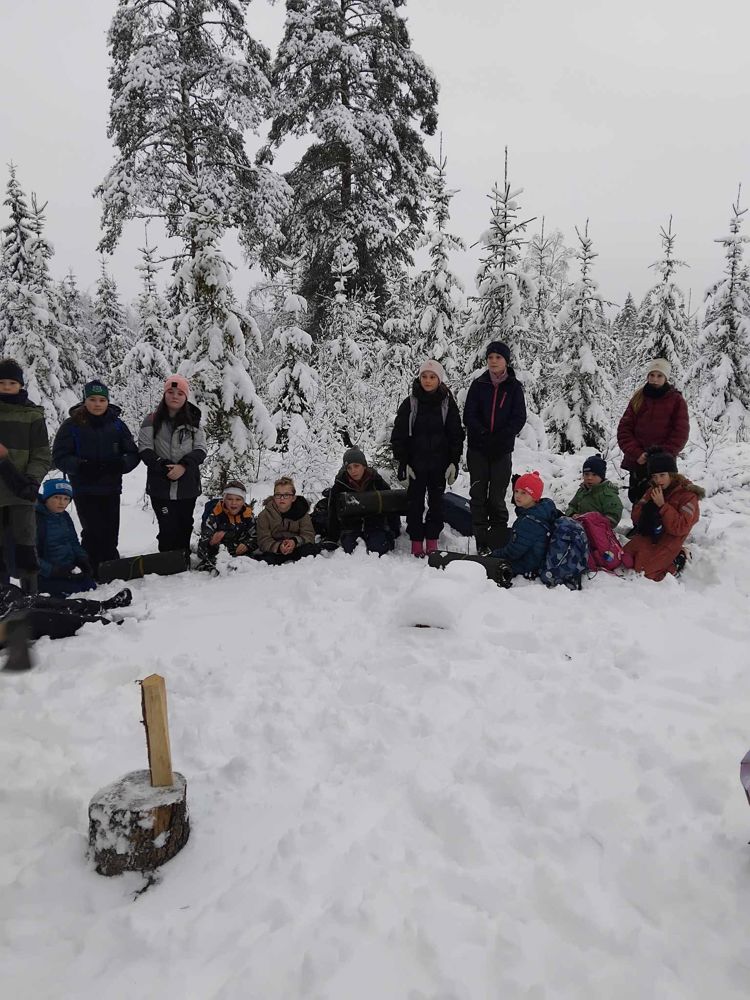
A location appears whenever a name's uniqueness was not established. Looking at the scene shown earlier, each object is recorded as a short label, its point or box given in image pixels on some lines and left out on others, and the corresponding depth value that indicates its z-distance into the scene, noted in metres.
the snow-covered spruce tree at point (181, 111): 11.25
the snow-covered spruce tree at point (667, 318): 17.84
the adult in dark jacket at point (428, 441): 6.68
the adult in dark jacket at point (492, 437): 6.58
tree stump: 2.62
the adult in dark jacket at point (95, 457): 6.21
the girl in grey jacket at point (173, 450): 6.60
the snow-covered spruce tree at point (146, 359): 18.14
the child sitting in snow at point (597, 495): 6.71
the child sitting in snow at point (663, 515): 5.82
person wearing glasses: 7.04
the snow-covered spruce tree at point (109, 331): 27.38
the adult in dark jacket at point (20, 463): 5.43
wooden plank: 2.75
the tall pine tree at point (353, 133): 13.46
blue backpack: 5.78
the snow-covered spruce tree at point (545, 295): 13.78
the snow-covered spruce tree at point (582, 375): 14.88
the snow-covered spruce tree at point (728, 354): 18.00
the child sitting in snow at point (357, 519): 7.16
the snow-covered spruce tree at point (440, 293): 13.57
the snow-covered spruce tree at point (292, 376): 13.27
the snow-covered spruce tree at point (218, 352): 9.05
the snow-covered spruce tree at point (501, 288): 11.96
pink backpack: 6.04
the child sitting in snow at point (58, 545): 6.02
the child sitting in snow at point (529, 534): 6.00
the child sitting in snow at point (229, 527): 7.14
